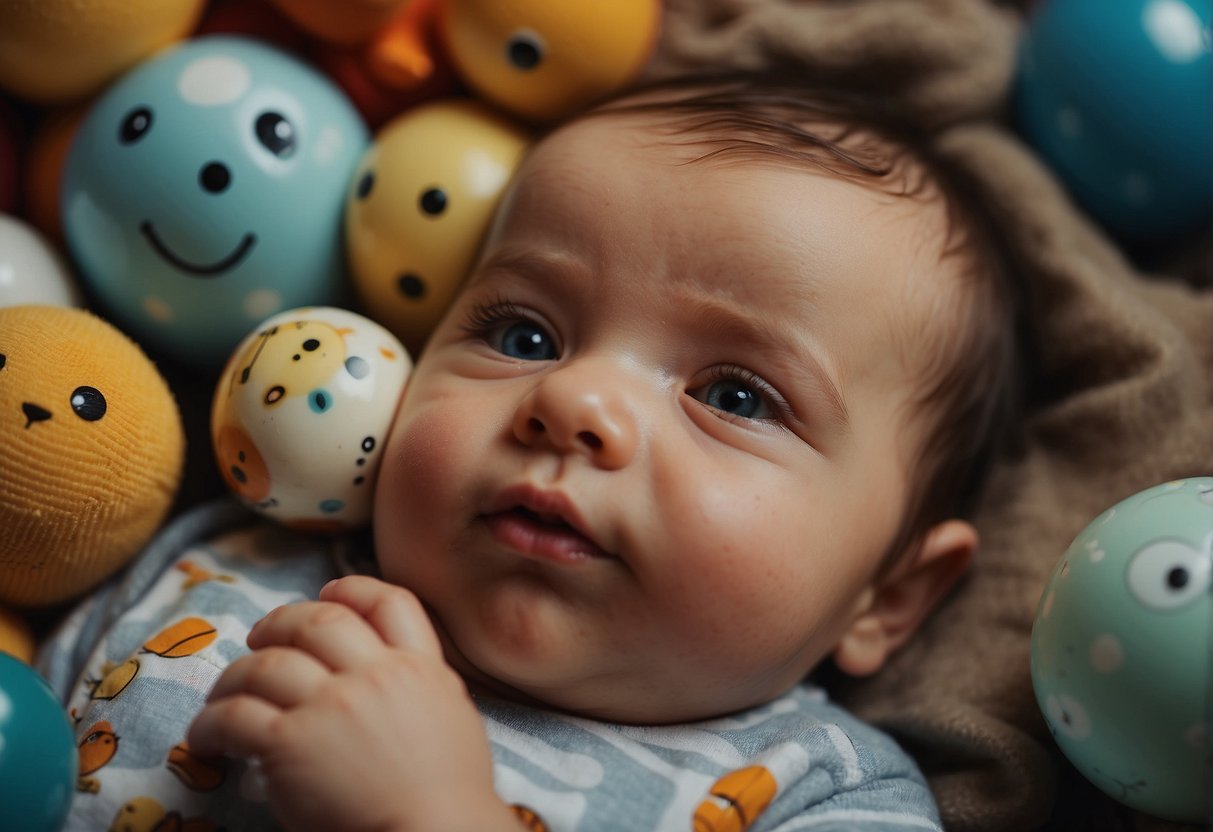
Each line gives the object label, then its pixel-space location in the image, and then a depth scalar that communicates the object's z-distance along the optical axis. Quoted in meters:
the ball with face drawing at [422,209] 0.38
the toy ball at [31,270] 0.37
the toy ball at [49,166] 0.40
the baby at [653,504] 0.32
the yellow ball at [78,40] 0.37
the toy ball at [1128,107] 0.40
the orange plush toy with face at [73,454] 0.34
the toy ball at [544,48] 0.38
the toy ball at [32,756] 0.30
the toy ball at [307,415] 0.35
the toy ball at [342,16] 0.38
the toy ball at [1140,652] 0.31
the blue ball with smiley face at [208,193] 0.37
